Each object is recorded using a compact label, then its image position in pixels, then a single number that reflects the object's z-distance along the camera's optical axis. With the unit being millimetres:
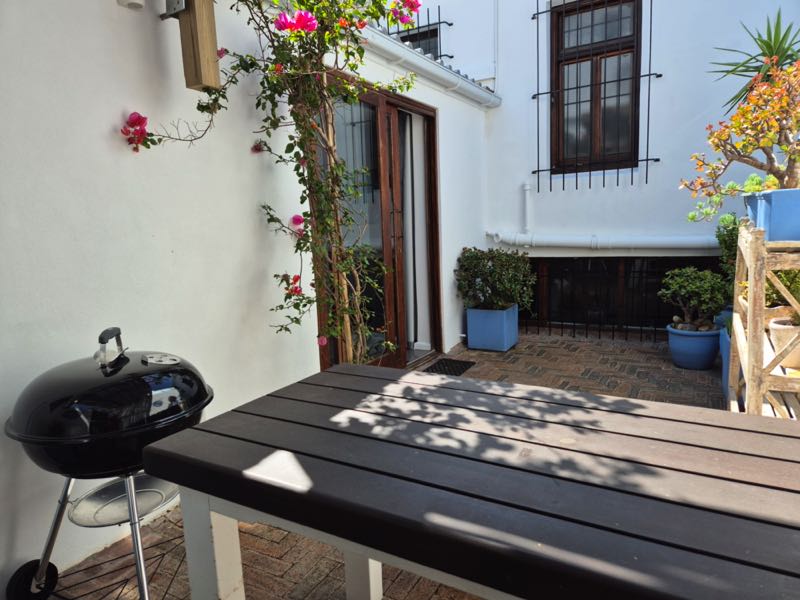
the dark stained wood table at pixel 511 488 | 876
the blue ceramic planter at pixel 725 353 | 3728
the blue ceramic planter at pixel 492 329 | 5227
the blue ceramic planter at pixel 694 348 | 4453
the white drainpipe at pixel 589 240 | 5163
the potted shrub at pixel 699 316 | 4441
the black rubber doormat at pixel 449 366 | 4656
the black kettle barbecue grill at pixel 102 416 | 1610
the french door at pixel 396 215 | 3967
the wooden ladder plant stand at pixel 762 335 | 2254
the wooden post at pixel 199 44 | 2238
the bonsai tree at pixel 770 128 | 2995
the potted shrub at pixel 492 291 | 5137
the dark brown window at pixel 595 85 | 5340
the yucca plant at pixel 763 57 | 4059
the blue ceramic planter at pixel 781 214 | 2570
